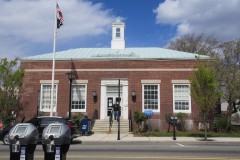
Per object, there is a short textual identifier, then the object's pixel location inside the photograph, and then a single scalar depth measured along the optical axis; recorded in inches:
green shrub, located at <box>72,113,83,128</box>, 657.2
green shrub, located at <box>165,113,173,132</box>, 701.4
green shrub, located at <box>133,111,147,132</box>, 666.1
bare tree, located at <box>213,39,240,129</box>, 660.9
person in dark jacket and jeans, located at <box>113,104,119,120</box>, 565.5
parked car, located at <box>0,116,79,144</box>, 468.9
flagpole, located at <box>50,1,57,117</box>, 674.4
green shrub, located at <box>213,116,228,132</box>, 674.1
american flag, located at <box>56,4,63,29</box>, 691.9
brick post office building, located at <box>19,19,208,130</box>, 724.9
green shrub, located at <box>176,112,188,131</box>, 700.8
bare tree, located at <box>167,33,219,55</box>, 1280.1
